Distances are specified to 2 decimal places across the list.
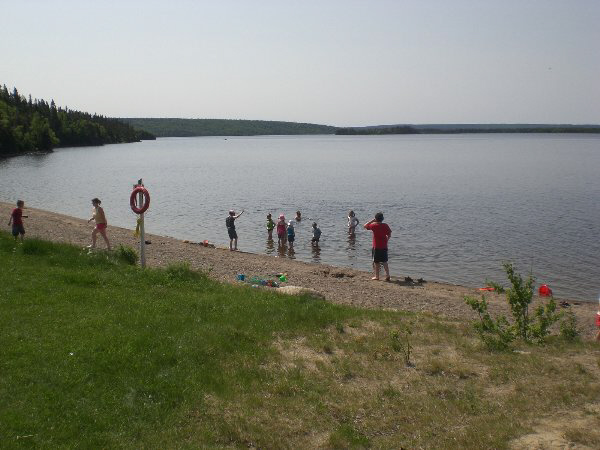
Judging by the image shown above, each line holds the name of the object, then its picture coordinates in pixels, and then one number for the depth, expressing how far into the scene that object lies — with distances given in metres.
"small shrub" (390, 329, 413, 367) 8.18
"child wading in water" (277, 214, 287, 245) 23.77
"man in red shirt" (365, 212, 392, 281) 16.22
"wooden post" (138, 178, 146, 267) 13.18
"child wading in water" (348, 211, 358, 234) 25.49
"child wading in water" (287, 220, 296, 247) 23.77
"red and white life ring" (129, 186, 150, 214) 13.47
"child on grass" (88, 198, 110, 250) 17.02
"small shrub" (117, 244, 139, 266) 13.62
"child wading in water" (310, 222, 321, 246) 24.56
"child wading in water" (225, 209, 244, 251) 22.55
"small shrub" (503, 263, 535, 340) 9.28
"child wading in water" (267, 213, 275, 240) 25.17
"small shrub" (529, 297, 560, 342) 8.92
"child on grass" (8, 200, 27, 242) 15.52
